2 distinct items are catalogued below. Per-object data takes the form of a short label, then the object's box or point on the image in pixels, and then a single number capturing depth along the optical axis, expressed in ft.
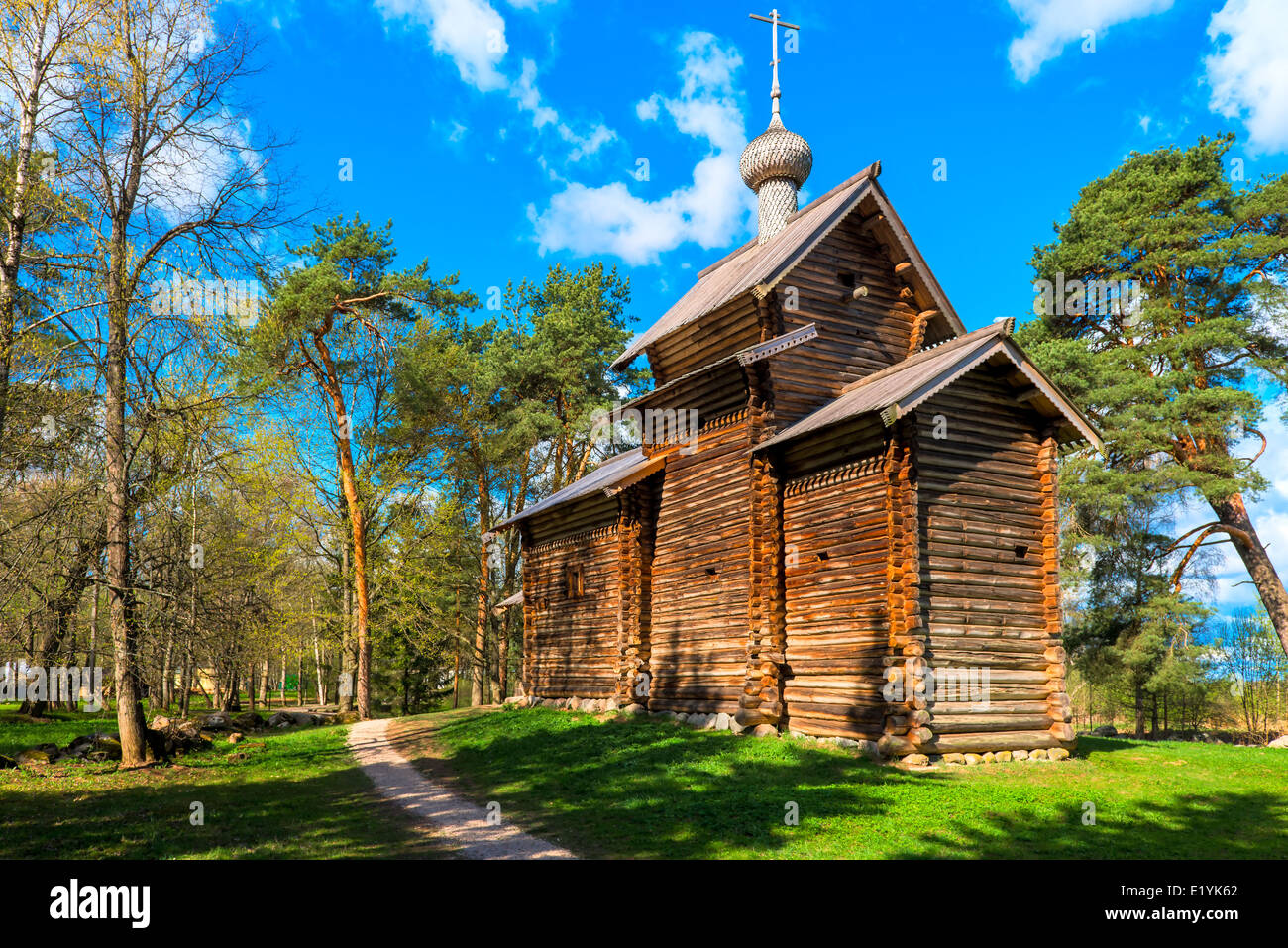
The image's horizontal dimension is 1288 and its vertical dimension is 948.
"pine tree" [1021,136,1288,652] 84.58
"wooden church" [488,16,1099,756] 48.91
